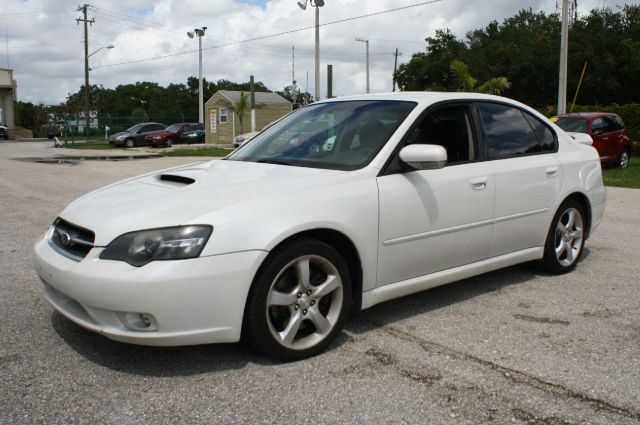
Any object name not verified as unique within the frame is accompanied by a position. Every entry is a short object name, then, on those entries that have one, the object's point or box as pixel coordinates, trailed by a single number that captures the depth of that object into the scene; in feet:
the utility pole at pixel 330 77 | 82.43
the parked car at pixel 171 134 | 118.11
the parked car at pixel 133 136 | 116.47
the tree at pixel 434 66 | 183.83
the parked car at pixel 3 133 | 157.35
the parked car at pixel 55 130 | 171.32
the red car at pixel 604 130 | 51.34
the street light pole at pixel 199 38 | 143.64
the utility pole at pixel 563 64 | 70.59
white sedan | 10.32
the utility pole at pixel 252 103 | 113.70
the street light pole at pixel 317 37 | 88.28
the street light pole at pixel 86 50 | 152.76
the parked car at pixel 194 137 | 126.62
